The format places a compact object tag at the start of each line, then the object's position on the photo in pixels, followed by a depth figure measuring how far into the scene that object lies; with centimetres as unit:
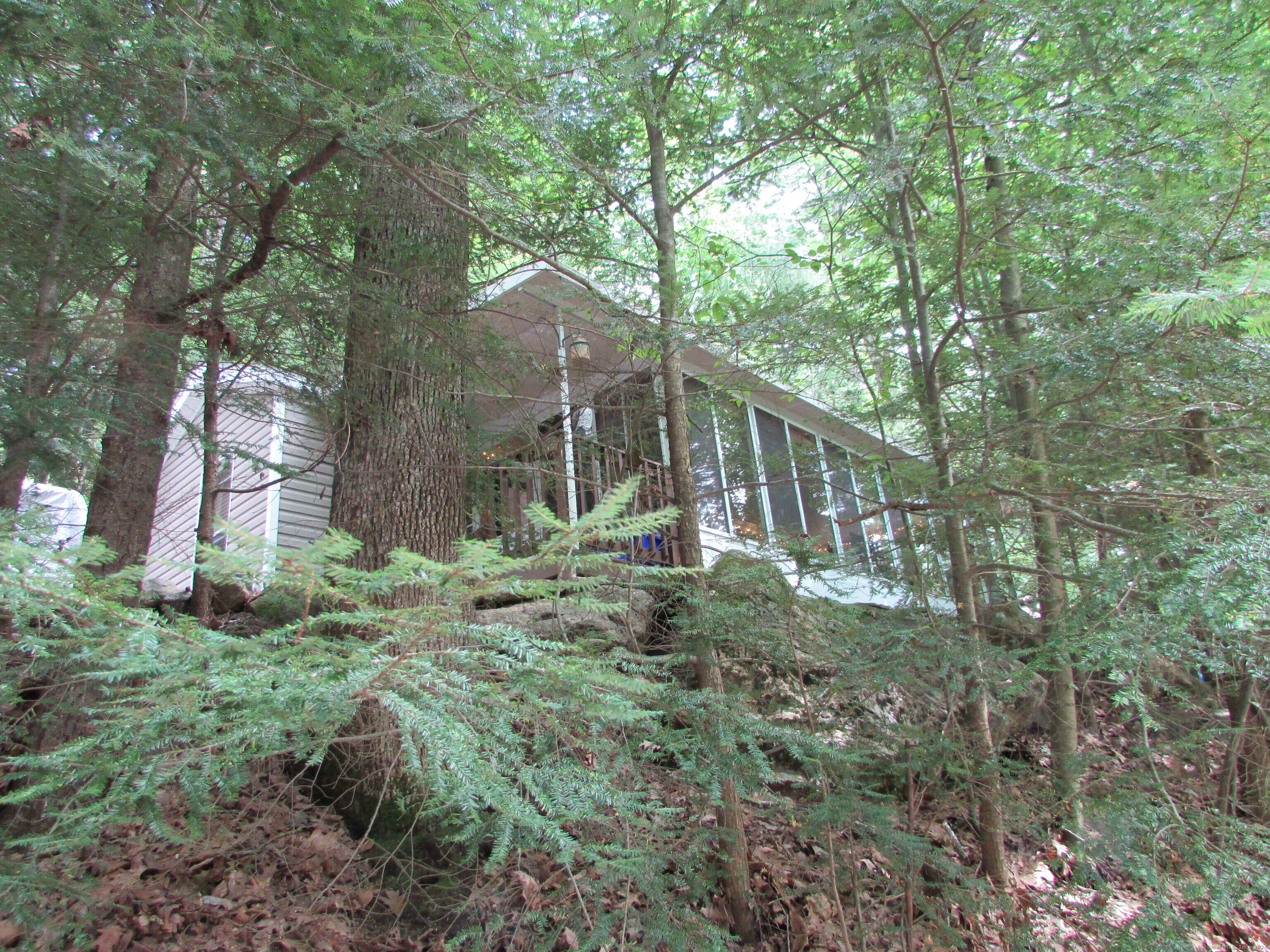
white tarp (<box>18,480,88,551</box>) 440
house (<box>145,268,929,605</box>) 557
